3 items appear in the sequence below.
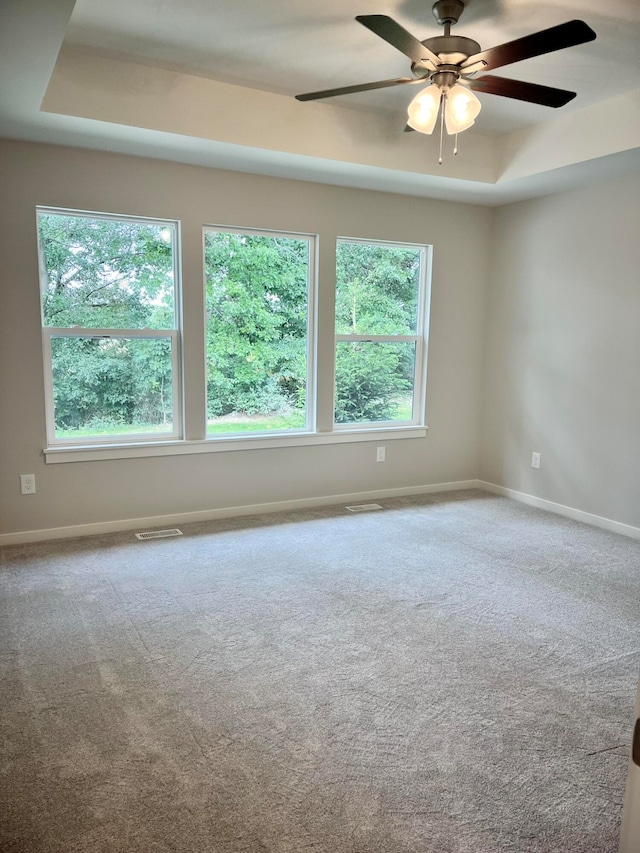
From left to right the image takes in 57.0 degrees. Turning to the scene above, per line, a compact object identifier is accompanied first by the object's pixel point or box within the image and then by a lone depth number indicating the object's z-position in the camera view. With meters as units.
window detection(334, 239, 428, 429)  4.64
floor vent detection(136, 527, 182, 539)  3.83
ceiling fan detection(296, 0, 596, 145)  2.11
